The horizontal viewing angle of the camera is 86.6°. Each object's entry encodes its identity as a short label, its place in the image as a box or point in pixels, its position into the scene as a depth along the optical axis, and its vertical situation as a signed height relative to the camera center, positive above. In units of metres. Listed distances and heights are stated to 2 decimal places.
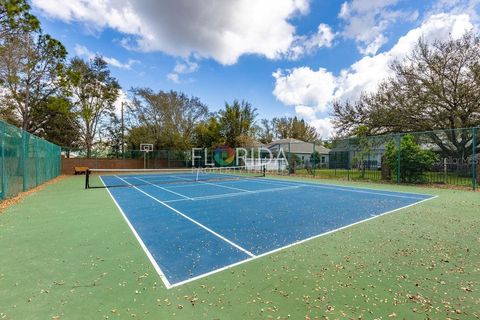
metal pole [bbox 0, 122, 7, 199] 7.77 +0.36
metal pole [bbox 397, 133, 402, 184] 13.80 +0.22
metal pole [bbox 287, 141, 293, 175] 20.67 -0.36
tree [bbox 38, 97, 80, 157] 26.67 +3.79
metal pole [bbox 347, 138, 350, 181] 16.05 -0.09
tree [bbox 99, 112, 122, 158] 32.65 +3.77
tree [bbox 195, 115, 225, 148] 31.09 +3.28
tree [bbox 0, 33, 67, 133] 16.69 +6.89
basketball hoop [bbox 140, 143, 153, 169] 29.15 +1.46
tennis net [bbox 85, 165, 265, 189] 14.89 -1.23
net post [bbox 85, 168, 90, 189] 12.08 -0.98
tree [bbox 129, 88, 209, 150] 30.88 +5.36
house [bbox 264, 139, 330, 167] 35.65 +1.58
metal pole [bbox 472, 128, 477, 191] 11.16 -0.64
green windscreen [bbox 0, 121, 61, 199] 8.07 +0.02
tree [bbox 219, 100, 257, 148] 30.89 +4.72
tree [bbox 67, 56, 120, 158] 28.17 +7.63
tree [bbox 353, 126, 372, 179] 16.19 +0.55
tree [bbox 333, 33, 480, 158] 16.58 +4.72
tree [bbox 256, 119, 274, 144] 53.29 +6.31
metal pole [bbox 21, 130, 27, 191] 10.20 +0.02
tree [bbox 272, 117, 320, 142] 54.06 +6.70
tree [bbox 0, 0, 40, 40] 13.81 +8.23
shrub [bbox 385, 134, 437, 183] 13.00 +0.03
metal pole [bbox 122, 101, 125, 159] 32.12 +3.36
